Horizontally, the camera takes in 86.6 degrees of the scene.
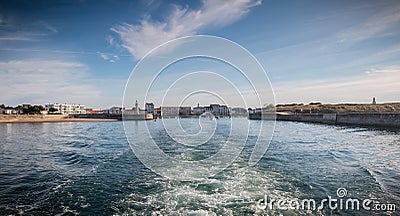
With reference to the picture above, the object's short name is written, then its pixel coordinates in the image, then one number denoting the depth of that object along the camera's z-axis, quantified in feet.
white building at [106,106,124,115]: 367.86
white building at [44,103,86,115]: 463.01
